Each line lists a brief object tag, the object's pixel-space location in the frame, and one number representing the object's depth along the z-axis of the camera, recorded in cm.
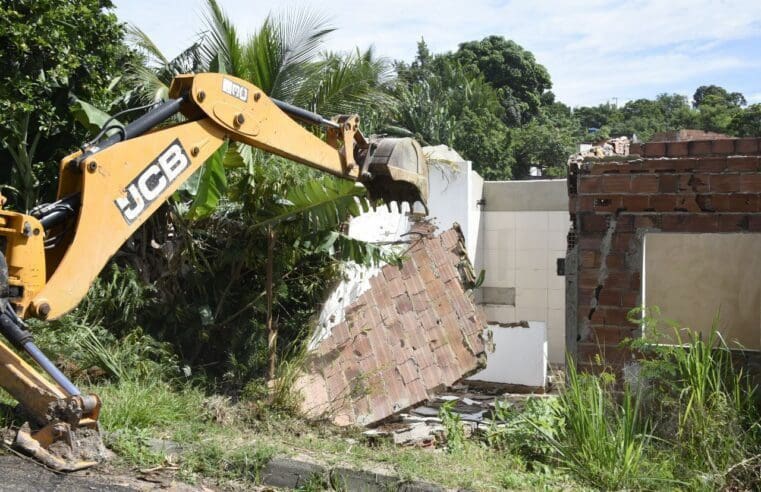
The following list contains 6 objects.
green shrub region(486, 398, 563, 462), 551
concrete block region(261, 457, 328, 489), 507
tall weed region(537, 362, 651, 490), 486
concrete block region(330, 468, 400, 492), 489
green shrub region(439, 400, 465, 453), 609
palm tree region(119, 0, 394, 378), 777
